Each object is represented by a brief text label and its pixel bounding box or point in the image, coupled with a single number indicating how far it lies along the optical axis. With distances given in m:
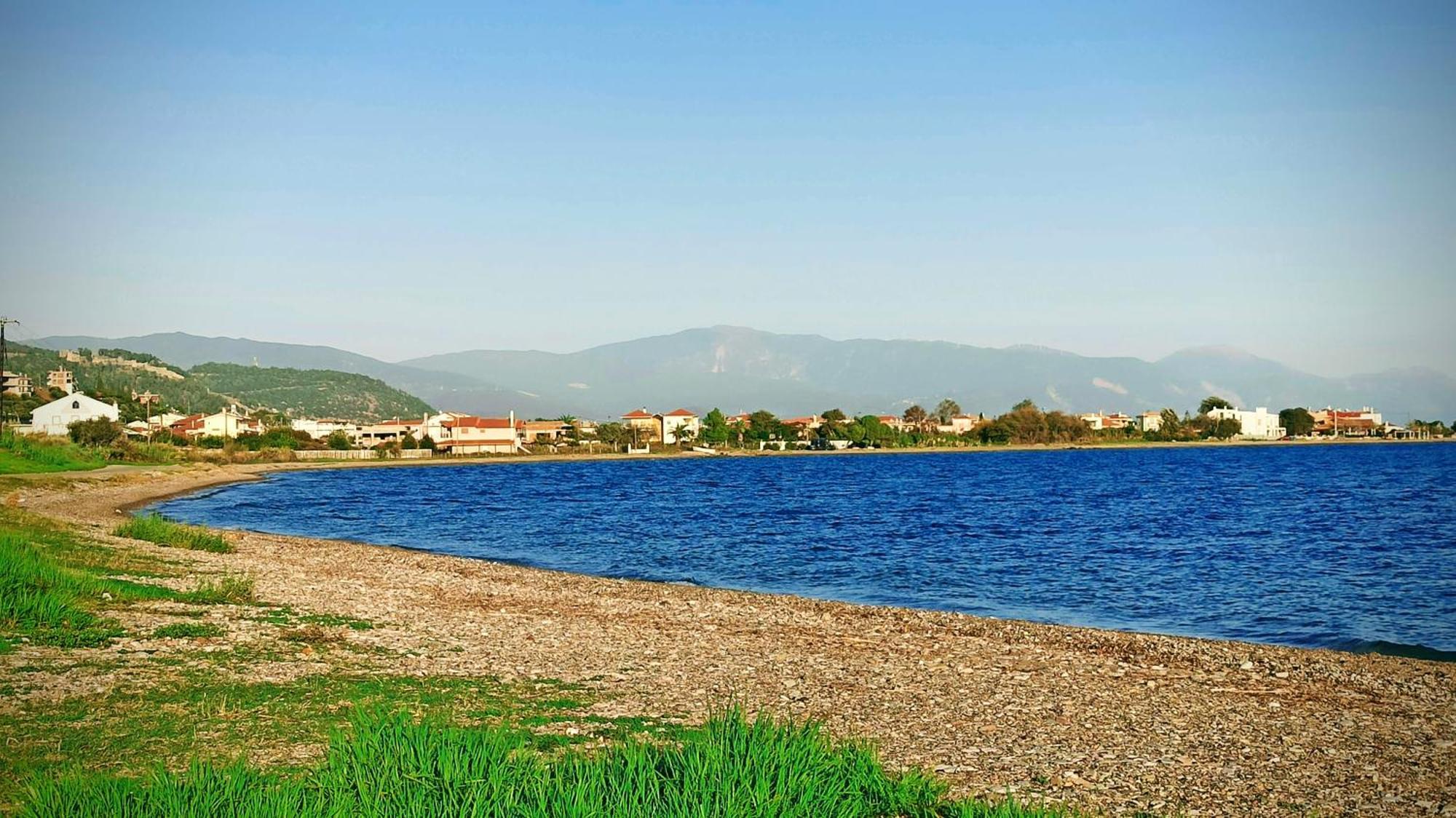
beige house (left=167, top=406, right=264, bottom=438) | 152.38
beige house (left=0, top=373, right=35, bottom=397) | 131.75
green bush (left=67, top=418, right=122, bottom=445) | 103.69
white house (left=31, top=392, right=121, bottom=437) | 121.98
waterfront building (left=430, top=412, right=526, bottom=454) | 180.50
